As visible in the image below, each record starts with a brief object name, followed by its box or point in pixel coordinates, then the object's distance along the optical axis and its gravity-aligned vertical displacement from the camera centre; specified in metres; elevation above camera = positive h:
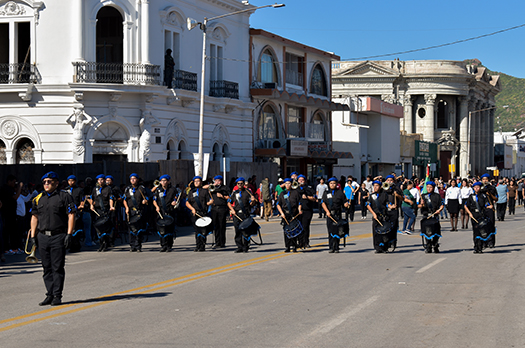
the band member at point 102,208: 18.31 -0.84
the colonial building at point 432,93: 80.52 +8.90
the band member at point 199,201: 17.94 -0.66
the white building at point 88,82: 30.91 +3.88
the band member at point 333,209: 17.08 -0.84
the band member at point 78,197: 18.71 -0.58
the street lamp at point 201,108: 29.16 +2.68
